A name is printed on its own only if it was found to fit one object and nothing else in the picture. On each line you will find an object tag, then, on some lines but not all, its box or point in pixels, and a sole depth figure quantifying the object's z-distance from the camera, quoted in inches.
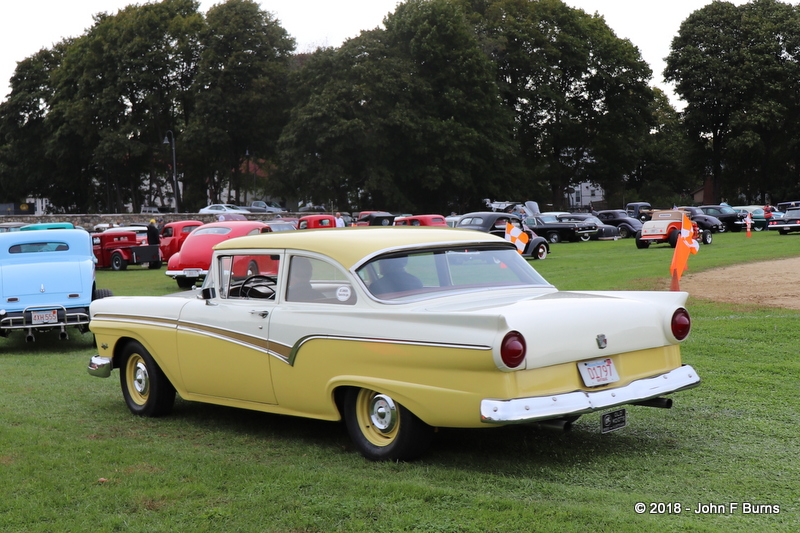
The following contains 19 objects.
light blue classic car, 479.8
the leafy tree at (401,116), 2199.8
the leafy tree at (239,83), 2338.8
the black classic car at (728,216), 1882.4
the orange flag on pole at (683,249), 563.5
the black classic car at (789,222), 1594.5
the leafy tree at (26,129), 2674.7
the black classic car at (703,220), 1623.0
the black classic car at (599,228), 1738.4
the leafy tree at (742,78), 2428.6
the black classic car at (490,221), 1324.9
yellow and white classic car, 202.7
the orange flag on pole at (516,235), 885.3
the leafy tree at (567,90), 2536.9
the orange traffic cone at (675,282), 557.0
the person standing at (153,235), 1259.8
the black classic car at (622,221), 1828.2
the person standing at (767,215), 1973.4
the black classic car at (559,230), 1674.5
